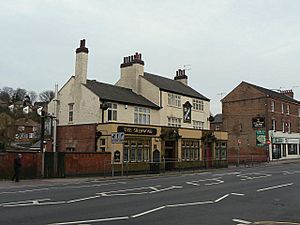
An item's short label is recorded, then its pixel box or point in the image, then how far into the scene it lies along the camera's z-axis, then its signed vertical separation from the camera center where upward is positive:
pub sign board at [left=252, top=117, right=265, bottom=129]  55.90 +3.90
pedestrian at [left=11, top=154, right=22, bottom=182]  22.67 -1.21
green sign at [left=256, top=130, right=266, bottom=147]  55.23 +1.51
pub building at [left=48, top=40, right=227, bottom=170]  31.05 +2.72
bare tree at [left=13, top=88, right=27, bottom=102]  98.12 +14.57
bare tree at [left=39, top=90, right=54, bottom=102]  105.56 +14.86
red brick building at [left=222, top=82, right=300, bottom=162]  55.56 +3.91
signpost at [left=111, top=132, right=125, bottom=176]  26.13 +0.68
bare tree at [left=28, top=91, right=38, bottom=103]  108.49 +15.13
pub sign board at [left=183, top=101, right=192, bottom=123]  41.24 +3.98
